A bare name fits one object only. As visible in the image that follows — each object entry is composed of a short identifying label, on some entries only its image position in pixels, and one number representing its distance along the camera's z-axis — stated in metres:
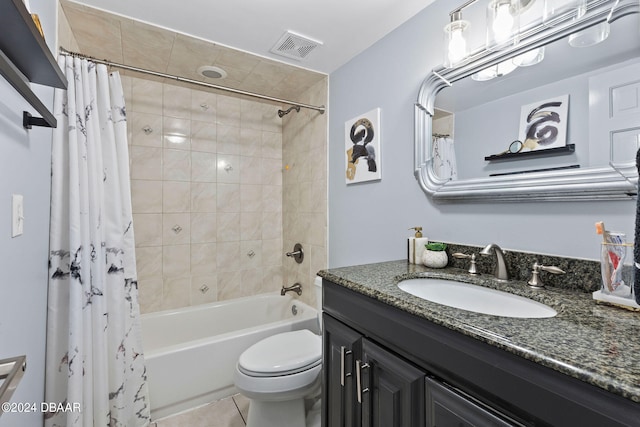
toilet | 1.38
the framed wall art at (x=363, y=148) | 1.73
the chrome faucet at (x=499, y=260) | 1.06
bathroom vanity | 0.49
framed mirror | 0.85
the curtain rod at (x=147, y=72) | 1.45
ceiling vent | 1.71
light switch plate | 0.85
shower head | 2.36
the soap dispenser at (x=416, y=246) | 1.35
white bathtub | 1.67
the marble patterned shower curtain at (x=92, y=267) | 1.30
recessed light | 2.05
